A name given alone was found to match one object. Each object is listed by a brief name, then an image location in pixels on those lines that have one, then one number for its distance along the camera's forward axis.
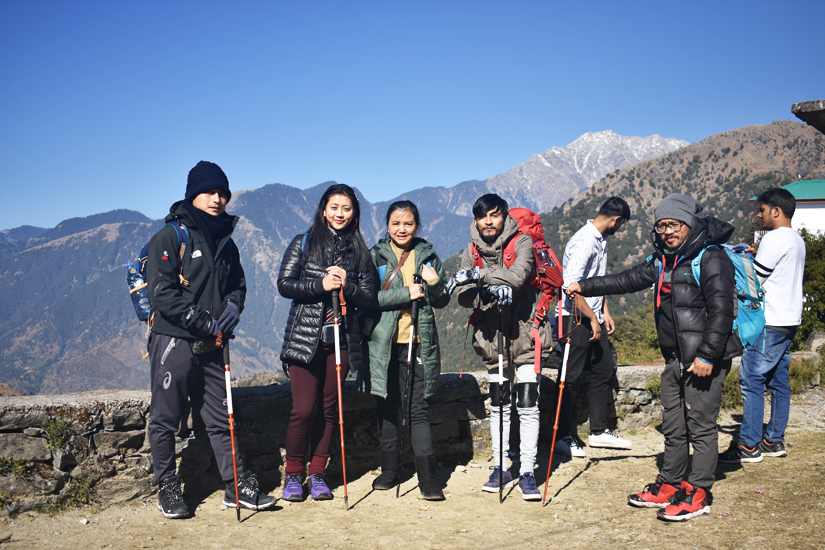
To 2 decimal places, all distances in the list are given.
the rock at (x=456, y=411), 4.79
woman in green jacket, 3.89
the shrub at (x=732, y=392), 6.02
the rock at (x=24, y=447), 3.47
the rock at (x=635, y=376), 5.51
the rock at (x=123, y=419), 3.72
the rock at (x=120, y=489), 3.67
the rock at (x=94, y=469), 3.62
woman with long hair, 3.70
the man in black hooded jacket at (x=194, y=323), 3.43
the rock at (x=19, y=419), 3.49
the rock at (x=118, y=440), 3.69
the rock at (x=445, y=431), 4.79
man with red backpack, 3.79
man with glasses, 3.34
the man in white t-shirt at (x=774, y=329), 4.42
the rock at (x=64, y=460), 3.55
